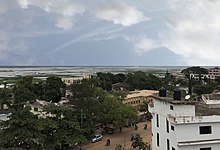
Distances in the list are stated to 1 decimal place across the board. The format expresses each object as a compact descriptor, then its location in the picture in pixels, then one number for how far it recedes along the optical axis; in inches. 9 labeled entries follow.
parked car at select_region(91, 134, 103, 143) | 1488.8
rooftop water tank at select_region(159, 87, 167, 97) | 991.8
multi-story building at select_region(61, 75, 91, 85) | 3792.3
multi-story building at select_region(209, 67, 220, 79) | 4905.5
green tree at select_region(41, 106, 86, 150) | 1180.5
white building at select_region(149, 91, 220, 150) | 834.8
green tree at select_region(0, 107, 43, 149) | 1072.2
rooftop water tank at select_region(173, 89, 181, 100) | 884.6
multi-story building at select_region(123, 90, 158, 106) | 2330.2
